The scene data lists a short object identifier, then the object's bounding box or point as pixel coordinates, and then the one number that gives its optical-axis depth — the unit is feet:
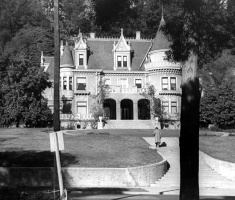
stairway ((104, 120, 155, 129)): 156.25
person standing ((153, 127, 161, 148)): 97.40
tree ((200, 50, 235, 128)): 154.61
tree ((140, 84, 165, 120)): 162.81
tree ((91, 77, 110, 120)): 166.61
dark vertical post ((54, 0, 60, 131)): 43.83
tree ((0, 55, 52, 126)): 145.07
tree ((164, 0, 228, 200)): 39.29
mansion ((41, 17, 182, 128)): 169.89
